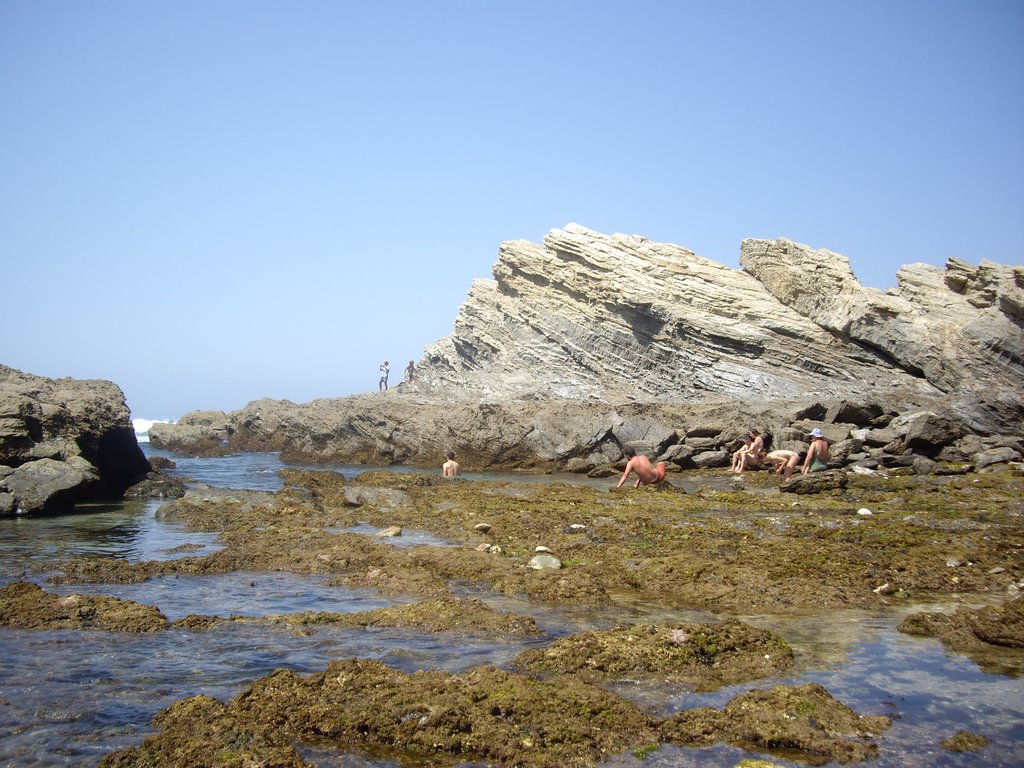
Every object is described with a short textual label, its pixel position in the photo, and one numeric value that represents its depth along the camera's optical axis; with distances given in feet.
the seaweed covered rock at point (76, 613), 27.50
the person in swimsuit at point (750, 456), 72.23
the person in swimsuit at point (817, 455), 66.95
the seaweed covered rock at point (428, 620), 27.53
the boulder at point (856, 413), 85.46
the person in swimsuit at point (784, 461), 66.90
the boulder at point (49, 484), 54.08
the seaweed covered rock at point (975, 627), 24.77
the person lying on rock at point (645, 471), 63.41
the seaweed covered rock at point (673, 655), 22.75
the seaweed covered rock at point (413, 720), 17.72
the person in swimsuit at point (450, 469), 75.05
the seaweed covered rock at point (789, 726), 17.87
